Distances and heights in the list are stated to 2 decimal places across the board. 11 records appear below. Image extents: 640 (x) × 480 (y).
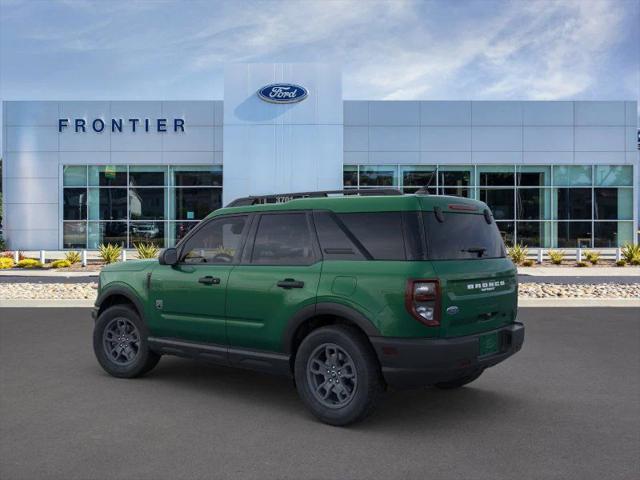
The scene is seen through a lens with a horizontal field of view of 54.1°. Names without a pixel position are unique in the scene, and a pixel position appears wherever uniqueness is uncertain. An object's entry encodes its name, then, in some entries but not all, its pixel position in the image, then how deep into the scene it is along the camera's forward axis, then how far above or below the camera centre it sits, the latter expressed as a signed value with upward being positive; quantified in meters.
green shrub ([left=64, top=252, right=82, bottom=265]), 22.77 -0.71
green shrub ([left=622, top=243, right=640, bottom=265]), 22.75 -0.47
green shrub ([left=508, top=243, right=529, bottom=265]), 22.38 -0.51
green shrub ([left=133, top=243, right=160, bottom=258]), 22.61 -0.49
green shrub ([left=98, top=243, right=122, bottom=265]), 22.94 -0.57
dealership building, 28.72 +3.53
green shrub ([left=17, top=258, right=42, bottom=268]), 21.73 -0.89
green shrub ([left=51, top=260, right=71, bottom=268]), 21.72 -0.89
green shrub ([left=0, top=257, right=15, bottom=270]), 21.33 -0.85
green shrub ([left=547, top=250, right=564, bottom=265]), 22.70 -0.62
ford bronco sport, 4.81 -0.46
